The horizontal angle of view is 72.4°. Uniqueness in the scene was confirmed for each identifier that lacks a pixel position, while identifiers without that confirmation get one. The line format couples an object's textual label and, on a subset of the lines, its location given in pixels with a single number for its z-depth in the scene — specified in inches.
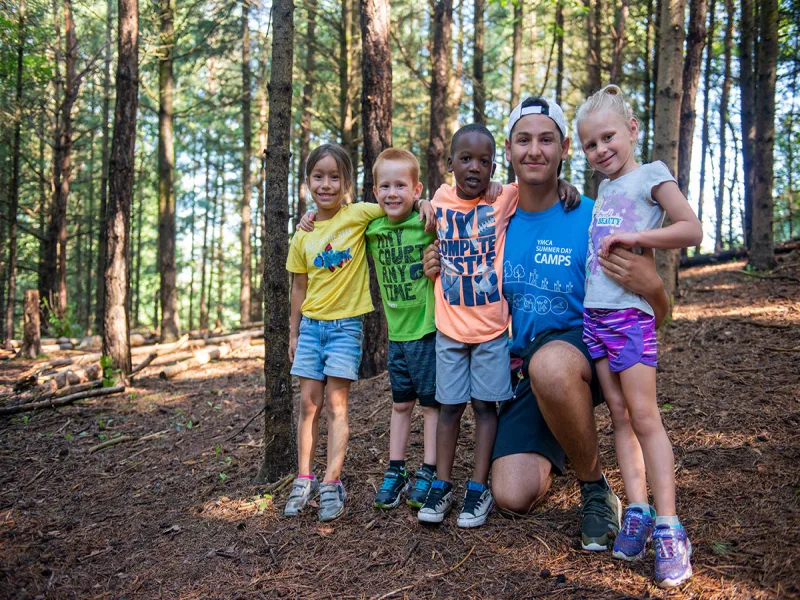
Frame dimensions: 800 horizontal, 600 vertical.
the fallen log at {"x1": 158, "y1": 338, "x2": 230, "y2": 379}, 384.8
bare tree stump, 470.6
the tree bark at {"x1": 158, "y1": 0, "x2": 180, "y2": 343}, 555.3
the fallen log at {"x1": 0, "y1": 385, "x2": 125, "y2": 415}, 265.6
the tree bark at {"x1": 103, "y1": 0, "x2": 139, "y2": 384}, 338.3
